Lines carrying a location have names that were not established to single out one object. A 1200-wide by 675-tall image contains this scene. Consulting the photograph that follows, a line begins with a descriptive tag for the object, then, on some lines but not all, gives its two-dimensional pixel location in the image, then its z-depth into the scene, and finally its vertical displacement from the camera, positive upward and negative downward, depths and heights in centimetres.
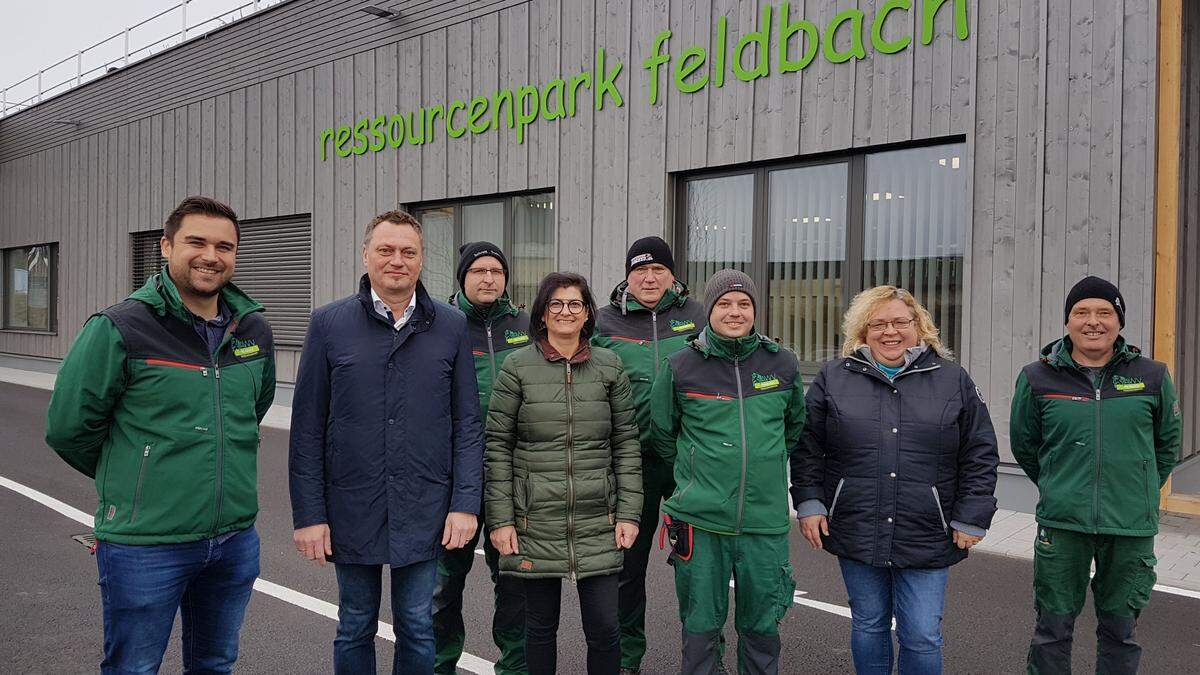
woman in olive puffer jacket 334 -66
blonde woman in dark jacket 330 -63
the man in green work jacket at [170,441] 269 -42
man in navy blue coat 310 -51
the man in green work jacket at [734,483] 341 -67
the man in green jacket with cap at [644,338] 416 -12
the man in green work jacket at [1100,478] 350 -66
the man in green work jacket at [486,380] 374 -32
